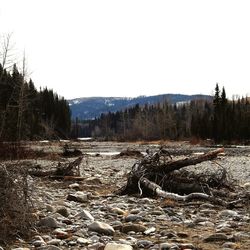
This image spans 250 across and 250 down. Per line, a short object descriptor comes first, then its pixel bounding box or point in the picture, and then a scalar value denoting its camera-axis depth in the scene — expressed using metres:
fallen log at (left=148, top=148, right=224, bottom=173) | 12.41
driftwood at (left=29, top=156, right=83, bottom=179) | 15.97
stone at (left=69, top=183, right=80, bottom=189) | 13.48
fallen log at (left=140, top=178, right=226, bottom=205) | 10.24
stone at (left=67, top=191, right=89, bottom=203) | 10.69
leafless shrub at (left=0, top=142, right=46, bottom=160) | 15.40
